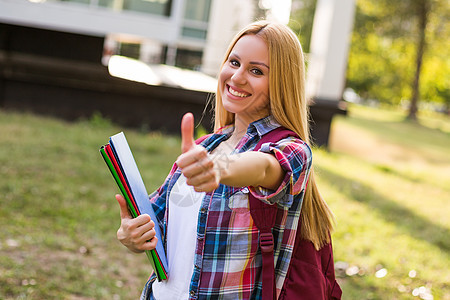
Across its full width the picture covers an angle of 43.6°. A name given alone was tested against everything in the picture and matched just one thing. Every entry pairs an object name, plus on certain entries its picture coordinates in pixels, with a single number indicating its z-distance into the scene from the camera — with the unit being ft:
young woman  4.79
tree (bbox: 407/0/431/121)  68.69
